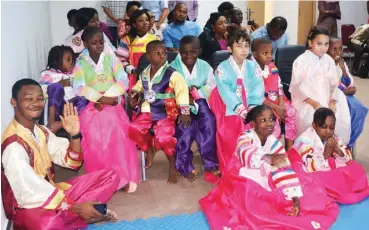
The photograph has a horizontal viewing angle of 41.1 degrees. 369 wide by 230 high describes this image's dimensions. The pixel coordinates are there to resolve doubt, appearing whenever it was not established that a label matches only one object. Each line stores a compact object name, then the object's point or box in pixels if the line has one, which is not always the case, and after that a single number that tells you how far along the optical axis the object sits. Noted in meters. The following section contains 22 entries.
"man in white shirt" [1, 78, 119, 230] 2.57
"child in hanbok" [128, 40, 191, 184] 3.50
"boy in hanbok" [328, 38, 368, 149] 3.86
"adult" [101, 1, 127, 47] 5.82
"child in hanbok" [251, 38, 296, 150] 3.75
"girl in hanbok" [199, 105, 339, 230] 2.80
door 8.25
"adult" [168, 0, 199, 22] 6.02
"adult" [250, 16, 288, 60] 4.56
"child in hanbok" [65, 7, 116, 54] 4.47
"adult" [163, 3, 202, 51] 5.07
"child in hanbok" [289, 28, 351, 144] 3.75
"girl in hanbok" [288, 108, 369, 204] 3.21
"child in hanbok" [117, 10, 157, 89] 4.48
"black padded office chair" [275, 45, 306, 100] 4.21
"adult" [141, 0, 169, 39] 5.72
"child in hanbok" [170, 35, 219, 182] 3.59
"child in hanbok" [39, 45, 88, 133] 3.58
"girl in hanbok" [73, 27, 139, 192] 3.41
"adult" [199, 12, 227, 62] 4.71
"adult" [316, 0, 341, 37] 8.12
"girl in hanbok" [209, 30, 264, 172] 3.51
